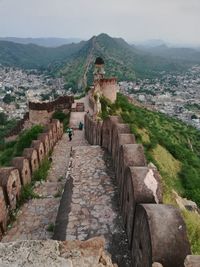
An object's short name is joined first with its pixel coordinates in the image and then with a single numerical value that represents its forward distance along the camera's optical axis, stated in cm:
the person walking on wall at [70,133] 932
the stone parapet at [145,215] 244
